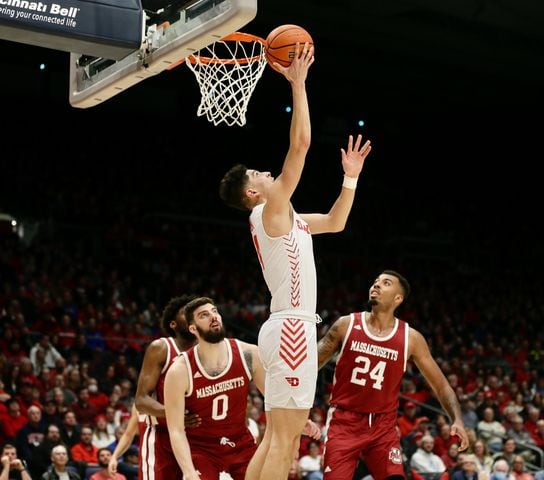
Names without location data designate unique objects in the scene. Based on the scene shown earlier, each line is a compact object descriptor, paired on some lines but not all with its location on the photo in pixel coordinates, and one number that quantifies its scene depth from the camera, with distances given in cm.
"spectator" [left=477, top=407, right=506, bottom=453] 1602
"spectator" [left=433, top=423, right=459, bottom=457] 1476
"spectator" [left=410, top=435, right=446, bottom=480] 1371
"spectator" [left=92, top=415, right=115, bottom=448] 1256
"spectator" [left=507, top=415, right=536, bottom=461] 1639
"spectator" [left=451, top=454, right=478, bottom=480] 1205
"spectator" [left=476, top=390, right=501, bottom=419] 1692
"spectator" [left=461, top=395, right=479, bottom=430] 1678
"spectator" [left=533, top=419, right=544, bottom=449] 1661
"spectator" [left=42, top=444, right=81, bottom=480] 1070
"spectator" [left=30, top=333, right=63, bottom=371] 1473
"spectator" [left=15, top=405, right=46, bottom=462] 1169
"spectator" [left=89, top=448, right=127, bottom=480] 1038
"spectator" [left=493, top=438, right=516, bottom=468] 1412
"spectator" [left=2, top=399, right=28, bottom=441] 1212
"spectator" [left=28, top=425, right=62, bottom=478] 1152
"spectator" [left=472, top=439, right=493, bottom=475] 1424
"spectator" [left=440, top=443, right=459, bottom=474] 1424
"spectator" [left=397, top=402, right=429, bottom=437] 1518
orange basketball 584
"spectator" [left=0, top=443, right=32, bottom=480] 1016
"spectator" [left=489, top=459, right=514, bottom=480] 1312
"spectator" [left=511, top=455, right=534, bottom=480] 1378
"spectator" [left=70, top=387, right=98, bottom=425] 1311
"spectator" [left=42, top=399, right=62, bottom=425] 1218
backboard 591
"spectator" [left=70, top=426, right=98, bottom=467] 1187
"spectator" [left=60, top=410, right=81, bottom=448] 1208
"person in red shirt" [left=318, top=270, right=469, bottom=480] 732
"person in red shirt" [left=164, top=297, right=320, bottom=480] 681
